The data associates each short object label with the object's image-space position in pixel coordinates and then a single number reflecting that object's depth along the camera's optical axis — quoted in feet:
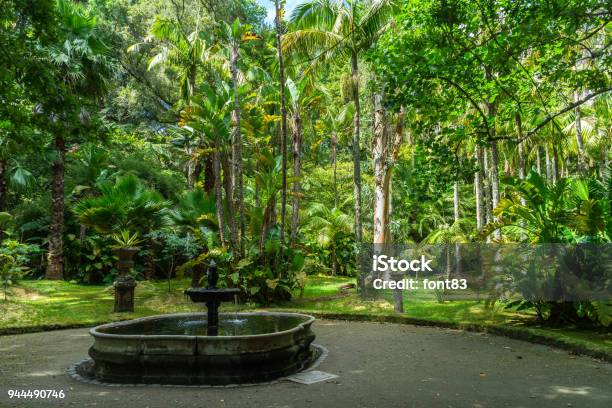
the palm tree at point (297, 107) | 54.95
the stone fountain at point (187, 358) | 19.21
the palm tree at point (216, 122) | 42.16
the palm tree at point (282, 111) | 40.65
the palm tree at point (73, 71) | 45.44
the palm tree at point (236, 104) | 42.24
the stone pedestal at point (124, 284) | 37.96
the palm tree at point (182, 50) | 55.88
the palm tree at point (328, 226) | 73.61
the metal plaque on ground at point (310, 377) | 19.44
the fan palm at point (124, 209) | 43.86
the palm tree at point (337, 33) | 46.32
